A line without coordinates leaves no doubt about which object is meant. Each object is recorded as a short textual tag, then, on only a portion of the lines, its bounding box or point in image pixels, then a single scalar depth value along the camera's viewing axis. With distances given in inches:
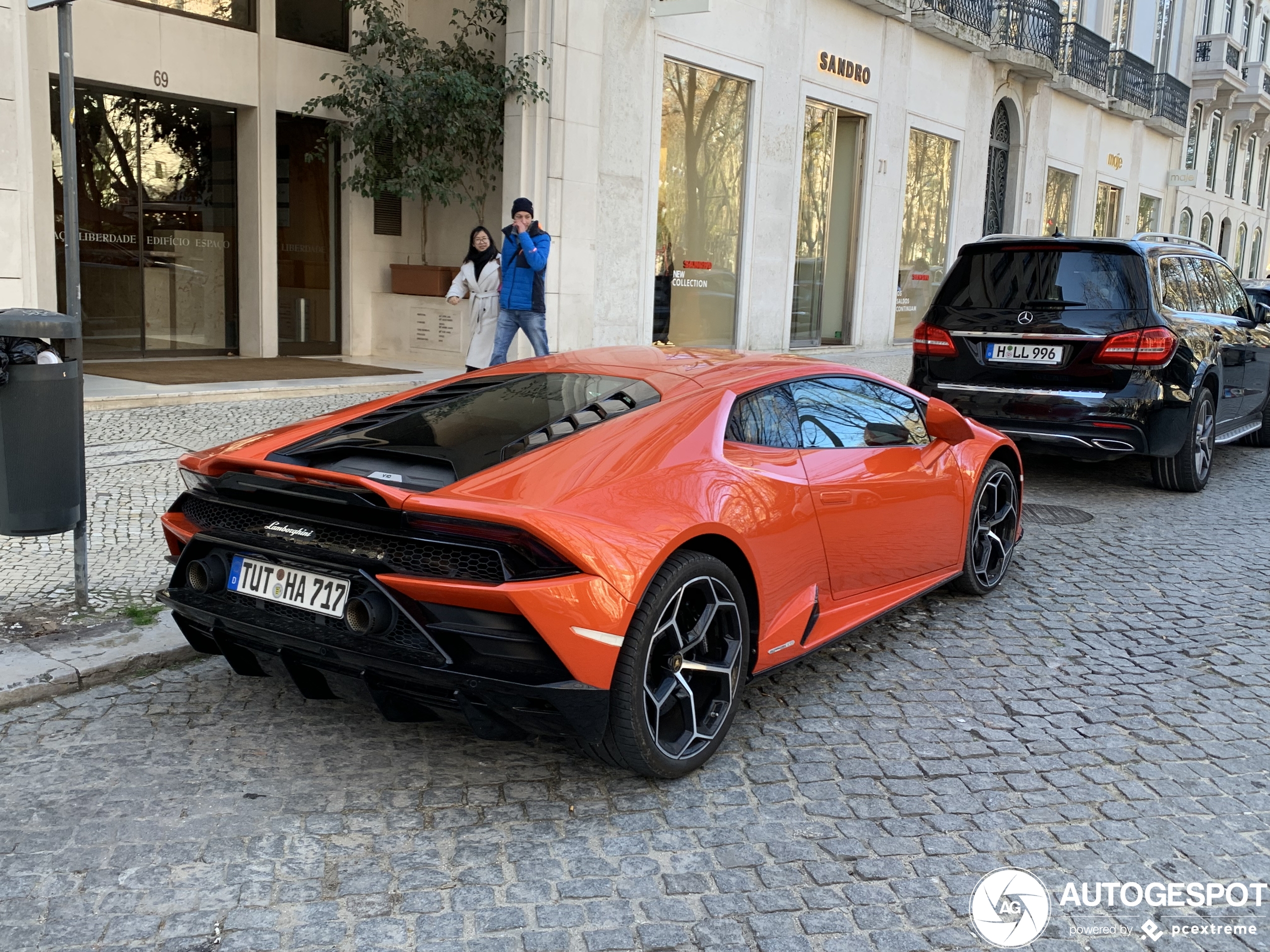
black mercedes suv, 305.1
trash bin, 172.7
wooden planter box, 575.8
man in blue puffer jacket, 420.2
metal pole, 178.9
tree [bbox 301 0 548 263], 518.3
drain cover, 298.0
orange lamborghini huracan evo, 121.7
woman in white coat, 446.9
